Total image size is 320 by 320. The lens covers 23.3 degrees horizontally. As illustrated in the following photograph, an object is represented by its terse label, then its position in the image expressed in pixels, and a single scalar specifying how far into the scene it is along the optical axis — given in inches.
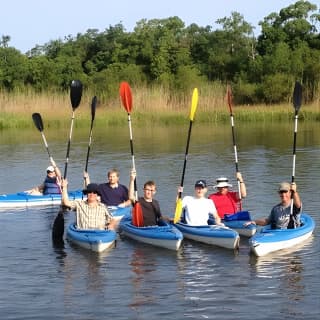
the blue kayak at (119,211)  505.2
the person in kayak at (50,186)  604.4
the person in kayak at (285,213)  424.2
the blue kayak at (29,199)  591.8
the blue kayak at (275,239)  406.6
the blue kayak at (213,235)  420.2
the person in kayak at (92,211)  434.3
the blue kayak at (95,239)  427.8
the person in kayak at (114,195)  517.7
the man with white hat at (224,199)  475.6
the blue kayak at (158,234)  426.0
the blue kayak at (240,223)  452.4
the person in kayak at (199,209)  441.1
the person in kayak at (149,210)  456.1
